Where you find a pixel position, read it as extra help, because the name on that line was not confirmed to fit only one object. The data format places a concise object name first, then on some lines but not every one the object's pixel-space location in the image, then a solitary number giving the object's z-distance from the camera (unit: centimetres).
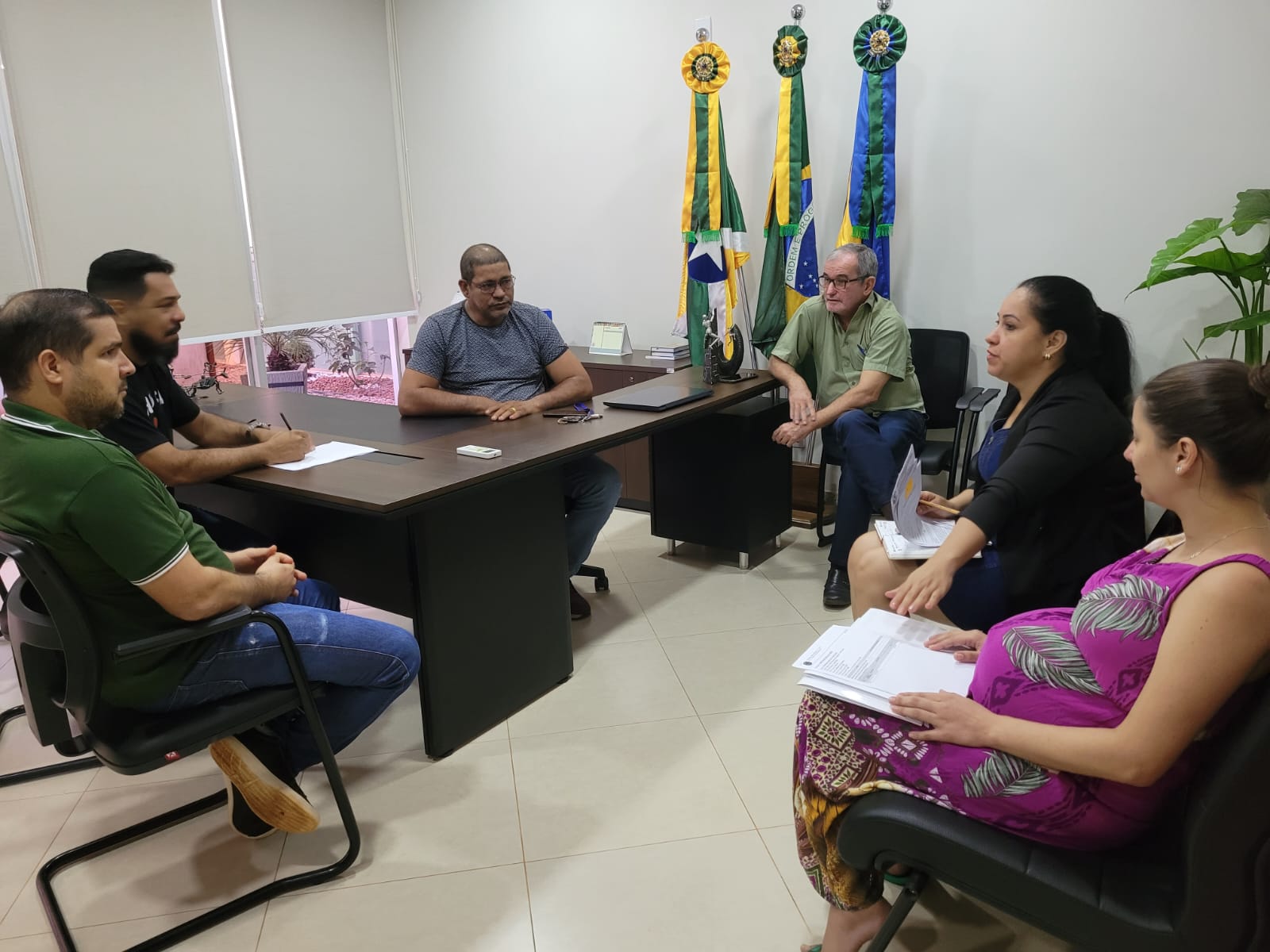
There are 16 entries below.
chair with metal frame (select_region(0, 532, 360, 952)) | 143
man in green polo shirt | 144
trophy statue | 335
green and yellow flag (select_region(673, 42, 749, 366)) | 376
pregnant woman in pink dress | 104
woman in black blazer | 177
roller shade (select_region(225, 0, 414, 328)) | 450
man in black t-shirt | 216
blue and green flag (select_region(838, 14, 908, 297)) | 335
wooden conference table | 210
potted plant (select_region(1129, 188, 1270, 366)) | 268
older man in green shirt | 317
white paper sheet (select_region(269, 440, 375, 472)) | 229
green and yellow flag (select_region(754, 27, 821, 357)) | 361
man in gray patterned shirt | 295
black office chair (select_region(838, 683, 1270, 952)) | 100
